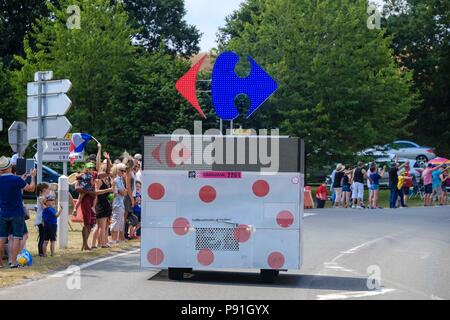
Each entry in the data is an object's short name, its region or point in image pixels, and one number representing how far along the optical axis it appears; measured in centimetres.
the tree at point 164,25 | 7144
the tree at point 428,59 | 6769
